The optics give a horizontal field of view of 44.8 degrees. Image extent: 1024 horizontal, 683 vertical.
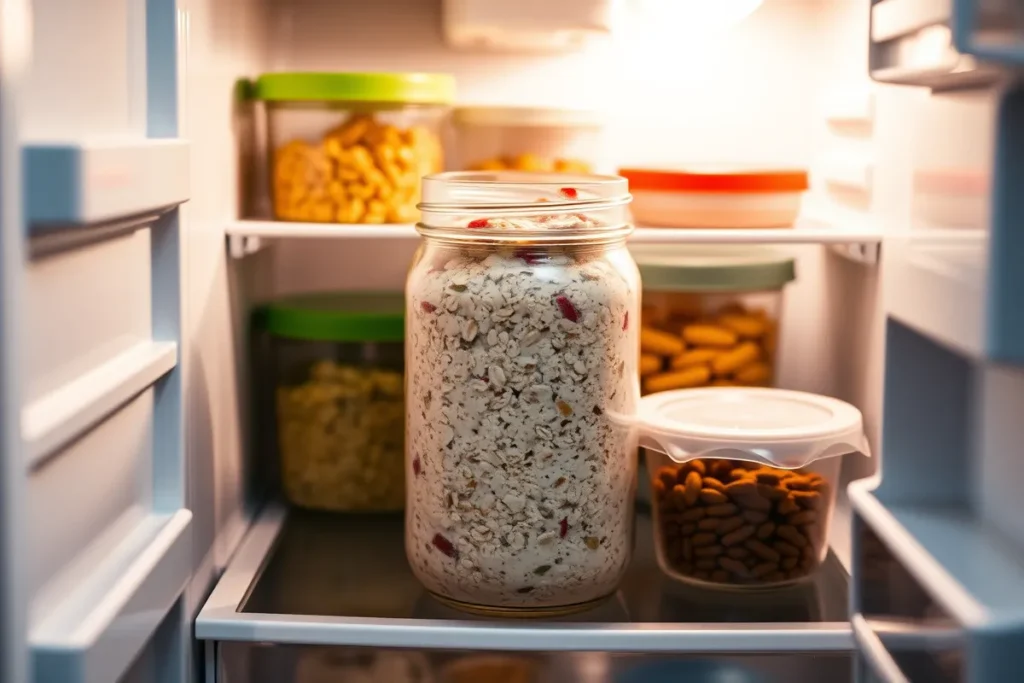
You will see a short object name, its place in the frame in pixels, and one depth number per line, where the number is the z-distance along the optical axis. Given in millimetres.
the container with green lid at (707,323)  1392
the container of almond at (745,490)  1188
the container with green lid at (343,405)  1413
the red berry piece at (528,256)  1106
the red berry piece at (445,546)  1146
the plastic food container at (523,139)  1416
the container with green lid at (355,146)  1352
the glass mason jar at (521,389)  1091
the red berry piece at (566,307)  1086
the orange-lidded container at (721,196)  1346
